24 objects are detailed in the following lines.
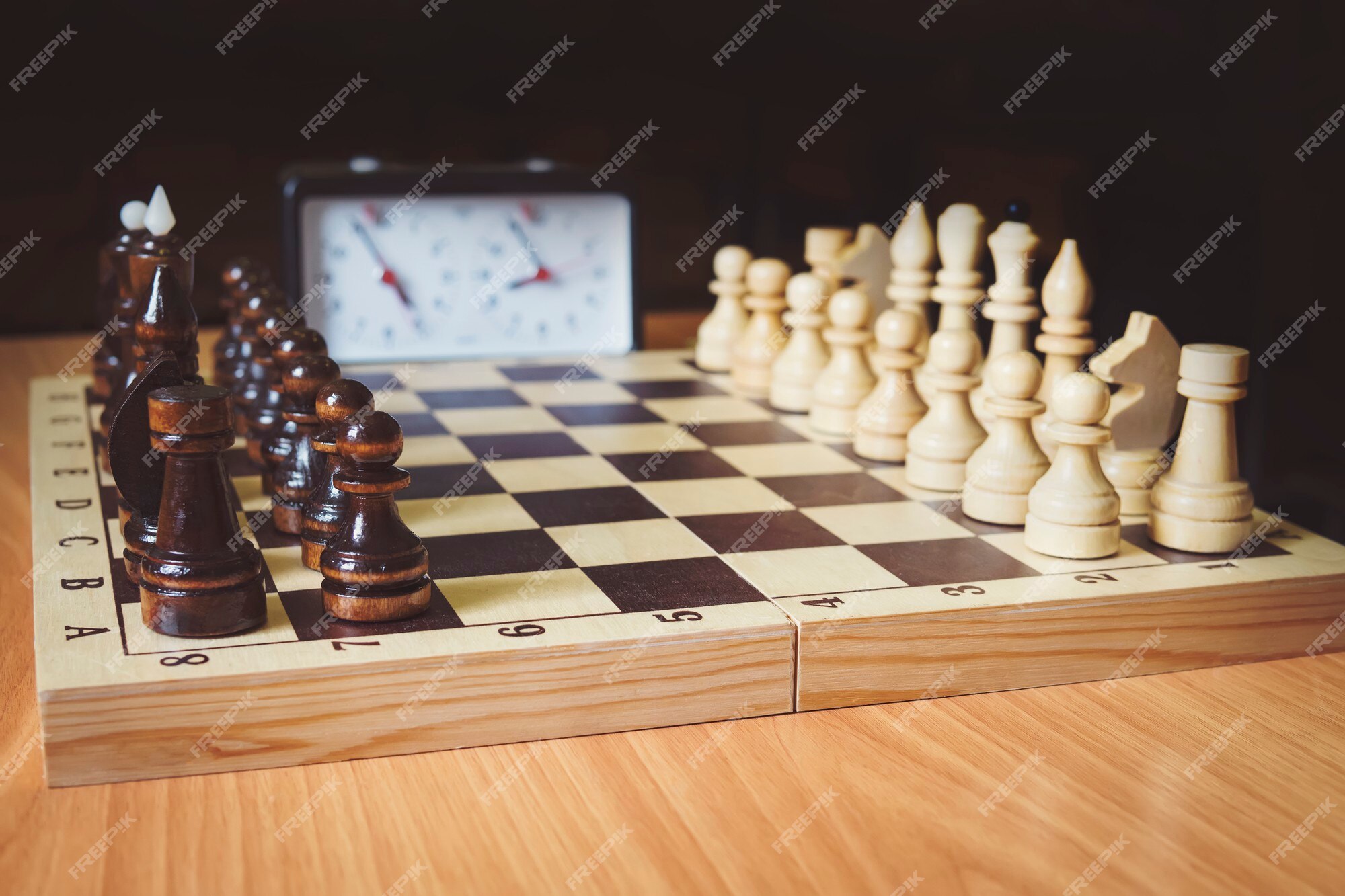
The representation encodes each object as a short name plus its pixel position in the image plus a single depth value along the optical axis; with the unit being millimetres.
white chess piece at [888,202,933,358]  775
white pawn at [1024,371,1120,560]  615
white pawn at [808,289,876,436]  771
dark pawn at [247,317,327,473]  640
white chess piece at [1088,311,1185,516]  651
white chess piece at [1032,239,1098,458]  677
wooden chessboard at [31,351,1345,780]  525
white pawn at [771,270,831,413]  810
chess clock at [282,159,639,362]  867
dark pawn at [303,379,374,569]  561
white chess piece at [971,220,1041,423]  709
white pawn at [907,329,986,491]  691
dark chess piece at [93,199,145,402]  722
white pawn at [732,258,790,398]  851
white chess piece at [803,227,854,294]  879
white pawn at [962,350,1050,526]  652
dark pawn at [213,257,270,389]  755
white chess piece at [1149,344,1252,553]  619
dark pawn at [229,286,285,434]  717
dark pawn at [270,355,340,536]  614
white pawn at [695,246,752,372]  900
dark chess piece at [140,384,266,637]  538
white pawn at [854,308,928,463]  729
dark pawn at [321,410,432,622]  548
